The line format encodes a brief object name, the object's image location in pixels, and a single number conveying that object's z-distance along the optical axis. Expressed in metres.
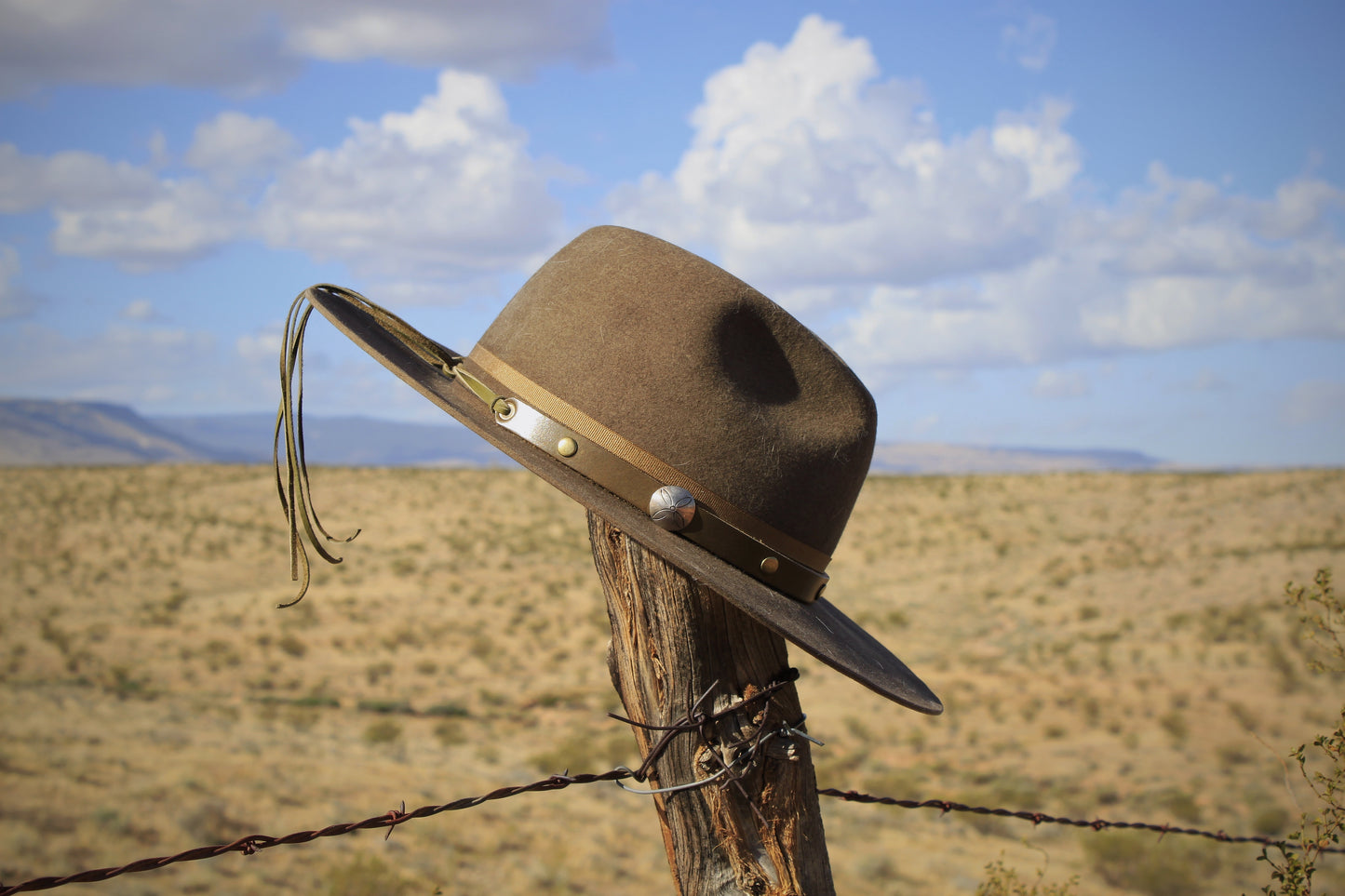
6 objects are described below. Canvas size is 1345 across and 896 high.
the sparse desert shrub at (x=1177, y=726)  13.39
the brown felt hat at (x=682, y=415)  1.75
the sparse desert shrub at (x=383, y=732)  12.41
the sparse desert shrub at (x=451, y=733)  12.62
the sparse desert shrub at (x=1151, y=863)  8.45
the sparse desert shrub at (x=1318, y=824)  2.44
